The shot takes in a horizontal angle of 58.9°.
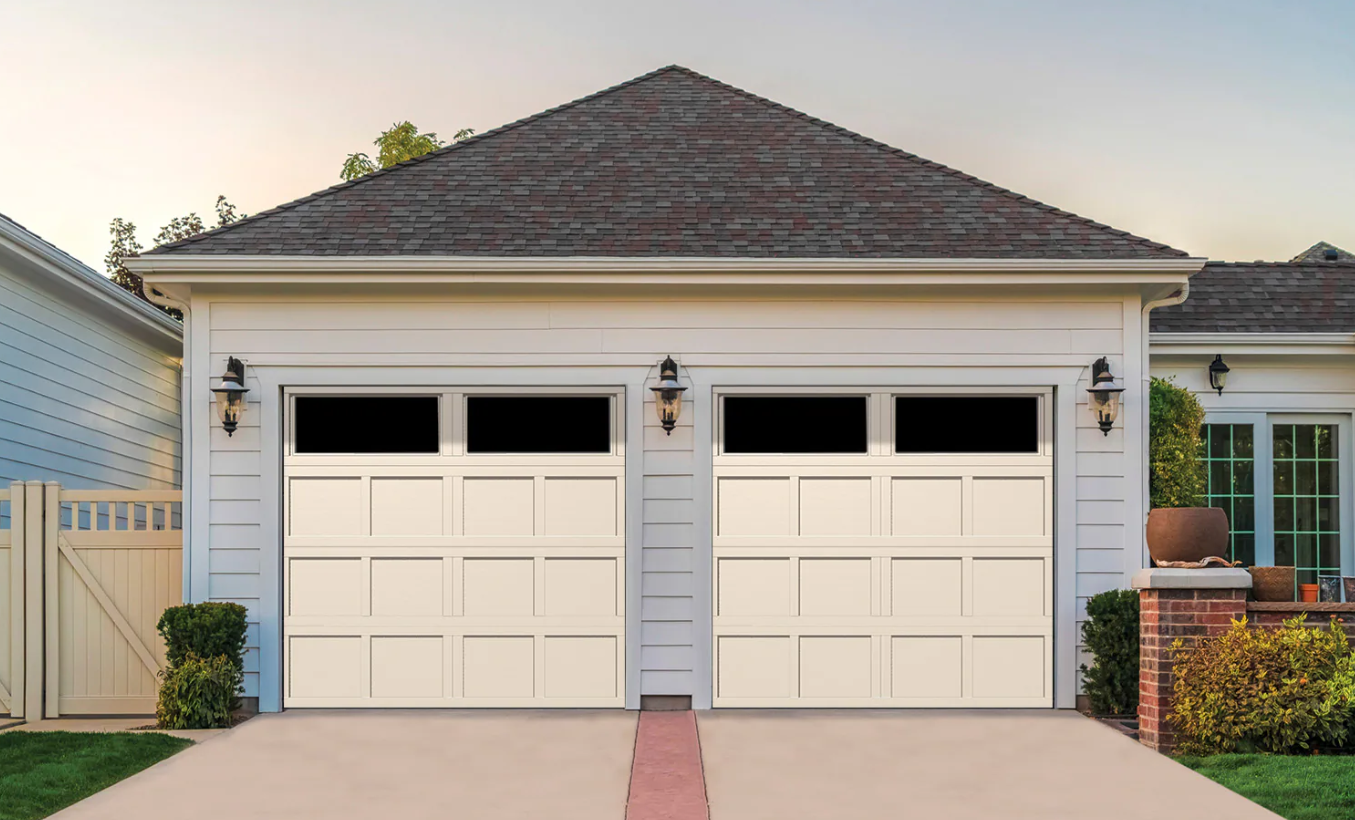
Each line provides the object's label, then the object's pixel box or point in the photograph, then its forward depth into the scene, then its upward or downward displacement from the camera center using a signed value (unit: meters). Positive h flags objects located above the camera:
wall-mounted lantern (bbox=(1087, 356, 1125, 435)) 9.14 +0.52
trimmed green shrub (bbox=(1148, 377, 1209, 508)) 9.99 +0.08
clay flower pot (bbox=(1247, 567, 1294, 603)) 8.03 -0.80
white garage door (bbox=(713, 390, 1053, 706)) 9.30 -0.76
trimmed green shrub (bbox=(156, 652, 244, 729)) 8.49 -1.68
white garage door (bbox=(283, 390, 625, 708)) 9.28 -0.81
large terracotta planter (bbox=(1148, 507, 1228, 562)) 7.95 -0.46
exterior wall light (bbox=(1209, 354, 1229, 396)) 11.06 +0.83
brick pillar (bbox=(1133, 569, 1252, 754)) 7.77 -0.95
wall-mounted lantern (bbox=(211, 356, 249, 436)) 9.11 +0.48
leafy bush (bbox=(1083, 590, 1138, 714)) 8.66 -1.37
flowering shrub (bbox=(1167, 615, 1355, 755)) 7.52 -1.44
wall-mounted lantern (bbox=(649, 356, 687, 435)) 9.11 +0.50
